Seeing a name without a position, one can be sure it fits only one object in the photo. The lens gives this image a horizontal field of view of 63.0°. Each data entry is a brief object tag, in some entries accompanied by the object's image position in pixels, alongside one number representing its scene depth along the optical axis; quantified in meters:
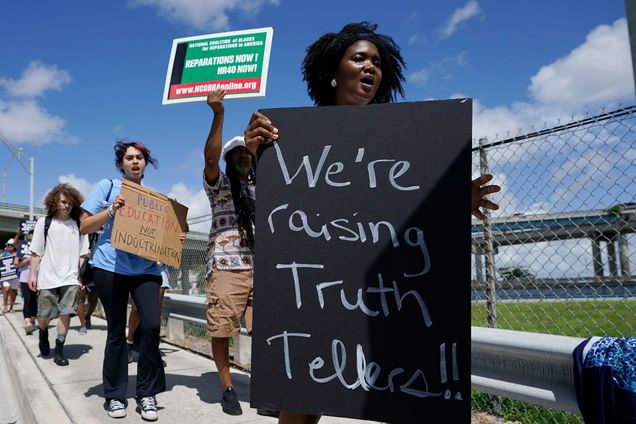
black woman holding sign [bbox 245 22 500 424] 2.19
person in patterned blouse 3.71
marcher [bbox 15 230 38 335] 8.08
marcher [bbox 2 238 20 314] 12.45
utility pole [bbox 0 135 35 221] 32.62
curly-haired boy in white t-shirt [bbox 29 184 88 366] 5.59
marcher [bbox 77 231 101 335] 7.67
